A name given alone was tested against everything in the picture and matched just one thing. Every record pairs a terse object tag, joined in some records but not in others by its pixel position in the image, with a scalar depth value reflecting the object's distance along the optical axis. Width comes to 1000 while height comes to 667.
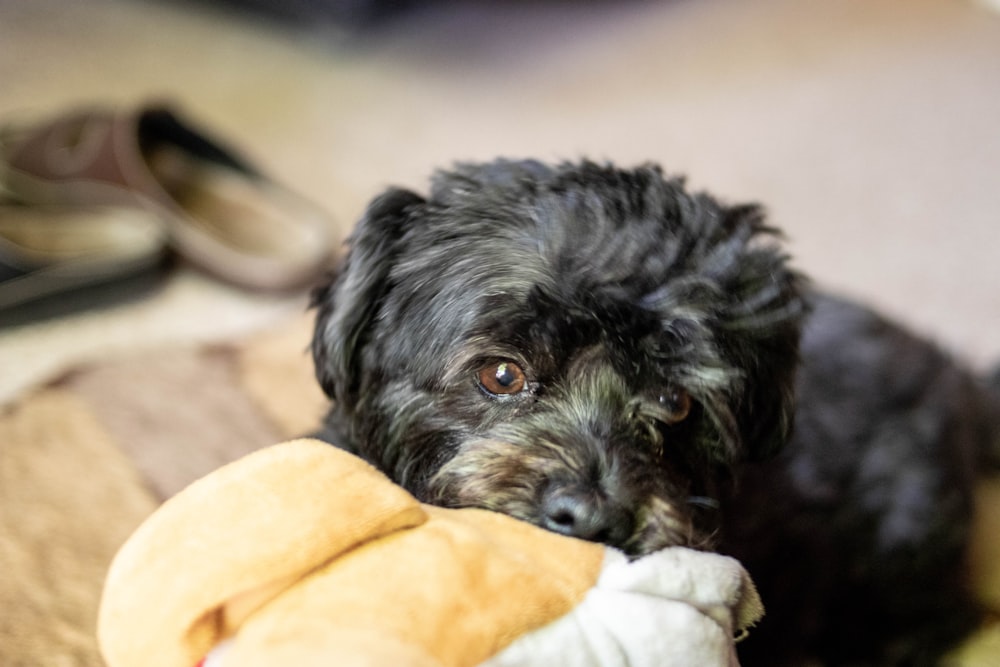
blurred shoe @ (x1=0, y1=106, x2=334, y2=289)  0.84
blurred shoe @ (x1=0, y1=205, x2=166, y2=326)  0.77
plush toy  0.43
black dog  0.52
